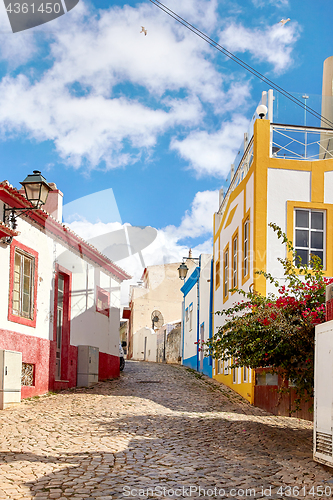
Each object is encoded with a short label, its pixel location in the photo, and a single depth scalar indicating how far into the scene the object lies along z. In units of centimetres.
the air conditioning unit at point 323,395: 611
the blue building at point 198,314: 1906
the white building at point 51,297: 1113
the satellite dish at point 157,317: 3669
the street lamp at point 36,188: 995
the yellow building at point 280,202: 1166
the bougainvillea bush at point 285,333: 762
